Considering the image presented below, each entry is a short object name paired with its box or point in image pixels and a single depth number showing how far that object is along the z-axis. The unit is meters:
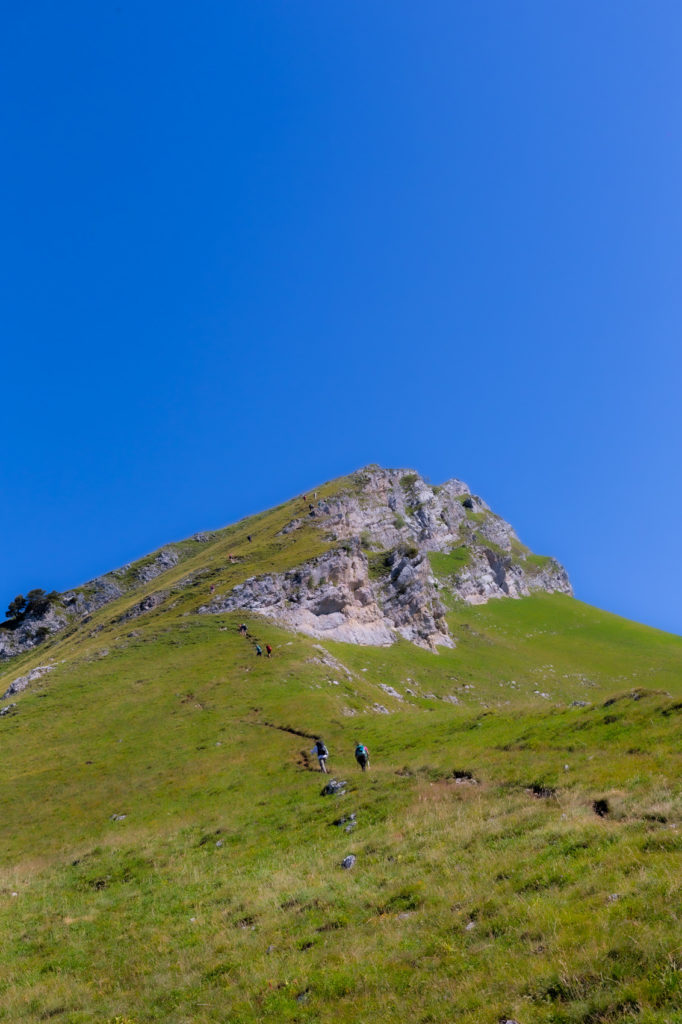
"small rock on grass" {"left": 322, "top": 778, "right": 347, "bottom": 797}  28.61
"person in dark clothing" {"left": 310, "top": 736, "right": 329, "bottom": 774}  33.53
